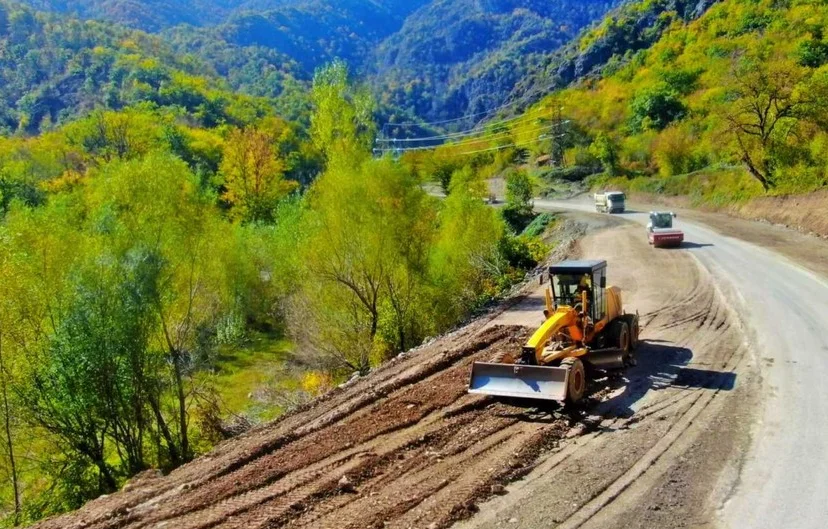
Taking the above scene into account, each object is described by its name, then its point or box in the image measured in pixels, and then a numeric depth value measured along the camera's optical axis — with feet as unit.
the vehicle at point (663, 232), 105.29
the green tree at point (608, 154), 222.69
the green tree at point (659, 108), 250.98
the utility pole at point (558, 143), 282.15
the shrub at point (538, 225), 156.11
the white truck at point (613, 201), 165.37
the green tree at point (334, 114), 125.80
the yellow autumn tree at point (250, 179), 171.12
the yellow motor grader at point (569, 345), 37.93
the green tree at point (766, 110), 129.80
